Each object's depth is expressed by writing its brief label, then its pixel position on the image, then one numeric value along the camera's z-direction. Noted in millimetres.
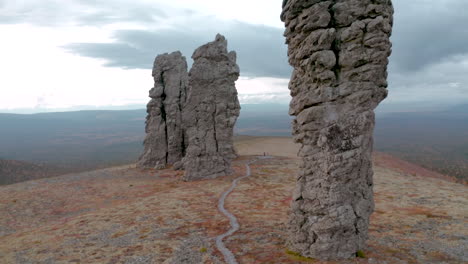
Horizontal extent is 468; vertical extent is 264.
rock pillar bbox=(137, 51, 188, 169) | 46594
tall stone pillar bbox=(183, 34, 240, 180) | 36656
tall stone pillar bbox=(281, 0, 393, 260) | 13539
